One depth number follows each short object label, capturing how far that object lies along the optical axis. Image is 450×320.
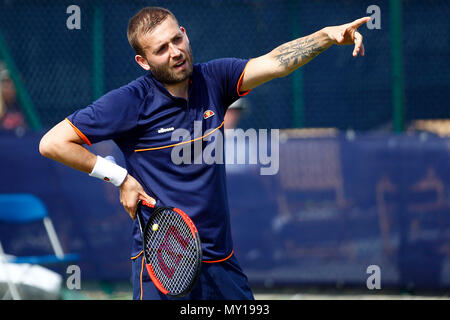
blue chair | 11.41
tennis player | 5.90
